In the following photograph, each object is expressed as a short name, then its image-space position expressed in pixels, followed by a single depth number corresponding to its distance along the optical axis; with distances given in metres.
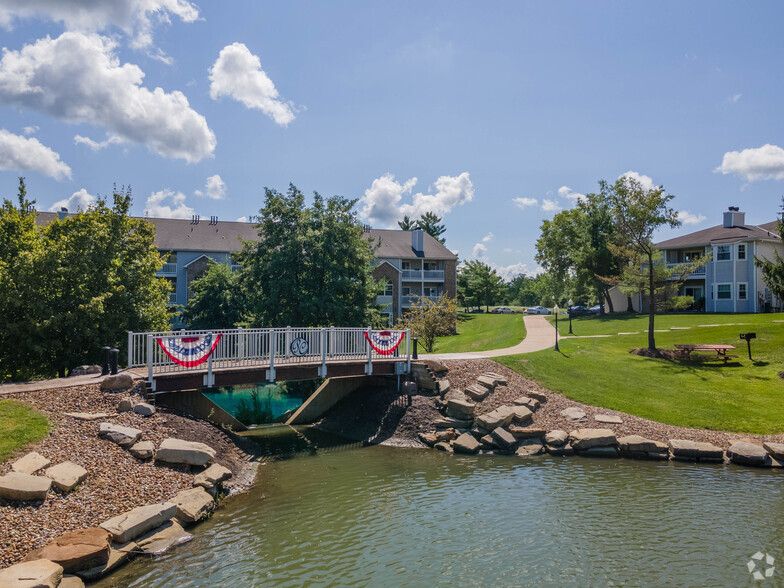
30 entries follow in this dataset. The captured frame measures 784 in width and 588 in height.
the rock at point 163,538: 9.22
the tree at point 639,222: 26.09
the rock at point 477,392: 18.67
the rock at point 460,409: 17.77
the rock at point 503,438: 16.16
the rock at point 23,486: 8.96
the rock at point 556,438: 16.03
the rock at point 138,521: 9.09
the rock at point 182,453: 12.16
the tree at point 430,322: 27.25
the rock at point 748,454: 14.35
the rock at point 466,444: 16.17
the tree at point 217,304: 32.91
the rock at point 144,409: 13.64
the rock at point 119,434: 11.99
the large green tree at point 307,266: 25.67
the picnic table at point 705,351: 23.67
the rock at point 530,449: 15.85
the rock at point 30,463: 9.83
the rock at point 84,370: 16.09
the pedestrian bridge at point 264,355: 15.19
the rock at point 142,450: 11.88
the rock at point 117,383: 14.02
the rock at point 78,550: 8.00
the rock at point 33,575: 7.13
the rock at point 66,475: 9.77
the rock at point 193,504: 10.39
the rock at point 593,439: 15.69
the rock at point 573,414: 17.53
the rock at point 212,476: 11.78
